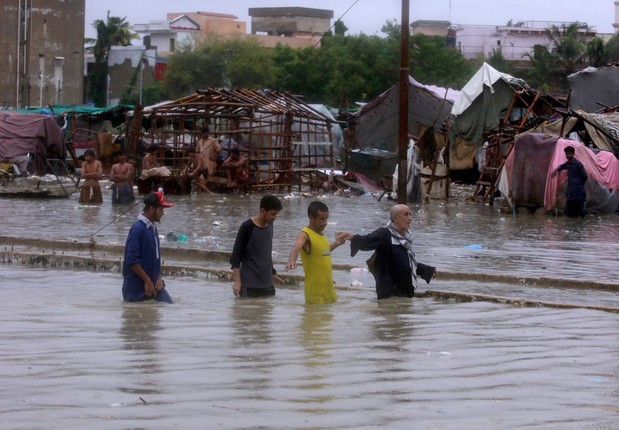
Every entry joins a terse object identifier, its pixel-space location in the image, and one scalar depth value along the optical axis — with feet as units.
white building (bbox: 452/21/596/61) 322.14
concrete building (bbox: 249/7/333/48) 430.61
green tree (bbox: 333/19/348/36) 302.86
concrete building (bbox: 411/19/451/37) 383.86
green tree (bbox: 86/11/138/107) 250.78
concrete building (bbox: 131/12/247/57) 359.62
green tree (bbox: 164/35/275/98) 249.75
